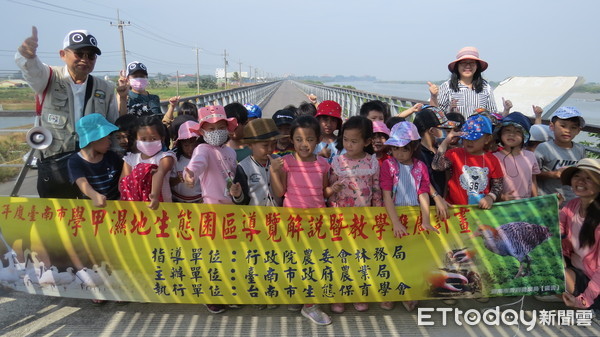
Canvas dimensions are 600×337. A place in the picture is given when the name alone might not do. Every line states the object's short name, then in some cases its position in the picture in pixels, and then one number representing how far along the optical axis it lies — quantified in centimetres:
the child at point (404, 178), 262
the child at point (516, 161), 293
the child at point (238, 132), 313
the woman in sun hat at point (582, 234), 257
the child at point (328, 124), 340
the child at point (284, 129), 325
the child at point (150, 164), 261
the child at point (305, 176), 260
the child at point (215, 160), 266
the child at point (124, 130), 298
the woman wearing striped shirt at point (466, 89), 389
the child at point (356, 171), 264
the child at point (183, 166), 288
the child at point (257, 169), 256
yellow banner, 262
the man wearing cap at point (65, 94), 280
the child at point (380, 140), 300
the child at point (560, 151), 312
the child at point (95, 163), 257
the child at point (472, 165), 277
